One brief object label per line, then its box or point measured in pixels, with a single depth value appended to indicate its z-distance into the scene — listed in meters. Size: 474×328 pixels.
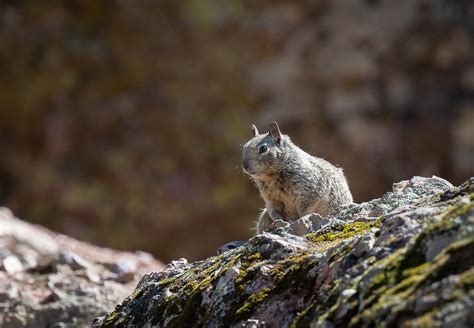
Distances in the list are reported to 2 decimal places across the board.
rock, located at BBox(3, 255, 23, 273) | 19.67
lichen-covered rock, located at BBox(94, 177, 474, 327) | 8.26
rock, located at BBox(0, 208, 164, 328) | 16.94
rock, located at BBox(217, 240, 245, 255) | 14.29
